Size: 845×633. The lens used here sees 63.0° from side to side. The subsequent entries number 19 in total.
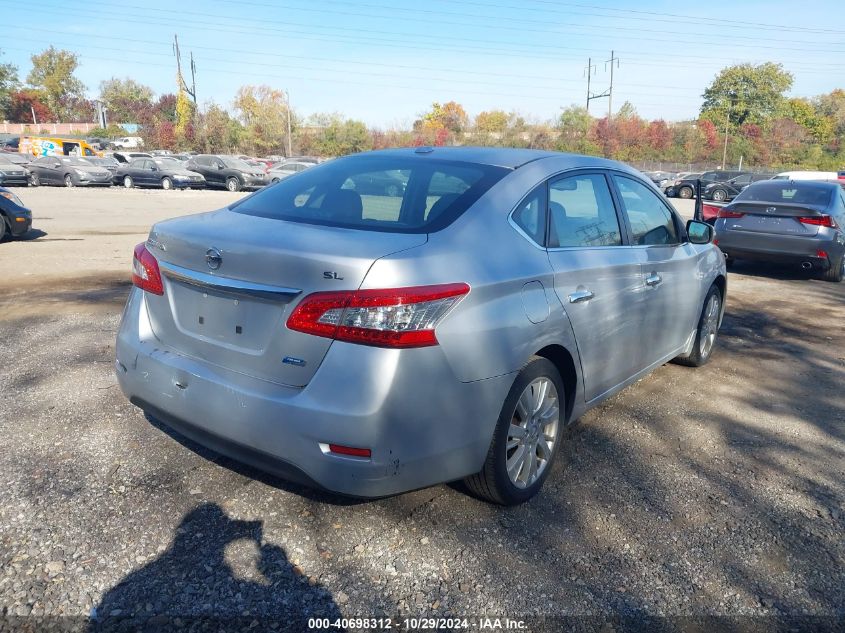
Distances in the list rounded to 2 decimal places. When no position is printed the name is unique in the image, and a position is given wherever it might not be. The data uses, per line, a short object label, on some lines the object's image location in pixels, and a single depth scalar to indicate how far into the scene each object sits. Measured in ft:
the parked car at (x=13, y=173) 92.08
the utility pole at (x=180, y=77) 190.08
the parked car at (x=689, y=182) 116.26
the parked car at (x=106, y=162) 105.19
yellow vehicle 132.57
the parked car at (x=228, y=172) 107.14
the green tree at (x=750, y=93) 262.06
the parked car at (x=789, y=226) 31.09
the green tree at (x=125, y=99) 313.71
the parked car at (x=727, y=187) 108.68
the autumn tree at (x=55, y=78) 310.04
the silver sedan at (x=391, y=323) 8.40
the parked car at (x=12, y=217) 36.81
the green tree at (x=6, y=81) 269.03
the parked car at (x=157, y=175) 104.58
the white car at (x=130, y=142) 214.53
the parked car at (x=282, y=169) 110.93
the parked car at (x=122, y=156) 121.94
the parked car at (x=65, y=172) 100.73
